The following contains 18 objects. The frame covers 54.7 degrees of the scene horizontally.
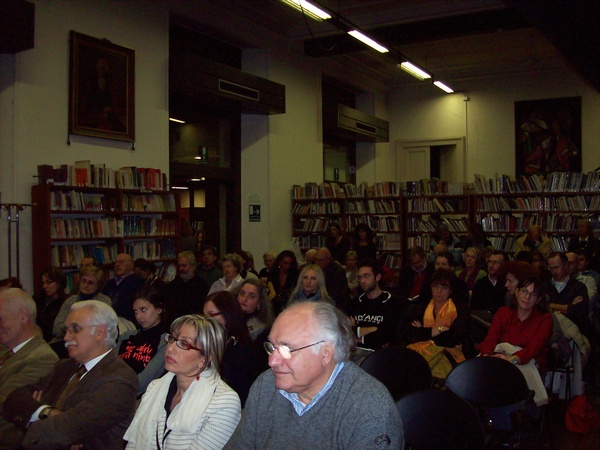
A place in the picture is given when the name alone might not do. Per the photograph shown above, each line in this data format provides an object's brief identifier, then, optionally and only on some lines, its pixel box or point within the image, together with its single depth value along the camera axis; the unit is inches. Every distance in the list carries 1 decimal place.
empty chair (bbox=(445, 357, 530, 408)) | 129.9
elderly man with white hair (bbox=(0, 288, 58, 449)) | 122.9
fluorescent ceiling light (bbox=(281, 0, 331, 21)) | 297.5
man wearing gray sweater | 76.4
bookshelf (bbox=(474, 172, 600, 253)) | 397.4
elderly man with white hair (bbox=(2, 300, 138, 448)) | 99.6
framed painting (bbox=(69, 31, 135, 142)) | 282.4
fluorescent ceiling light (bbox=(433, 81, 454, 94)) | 500.4
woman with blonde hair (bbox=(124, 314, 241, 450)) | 97.3
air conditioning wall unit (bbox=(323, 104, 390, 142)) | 473.7
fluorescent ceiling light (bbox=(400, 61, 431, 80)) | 433.4
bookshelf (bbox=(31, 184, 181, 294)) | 258.8
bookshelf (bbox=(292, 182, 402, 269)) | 447.5
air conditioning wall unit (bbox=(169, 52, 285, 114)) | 332.2
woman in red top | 164.6
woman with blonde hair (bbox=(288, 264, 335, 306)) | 214.7
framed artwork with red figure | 498.3
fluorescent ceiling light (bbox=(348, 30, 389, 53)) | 346.3
